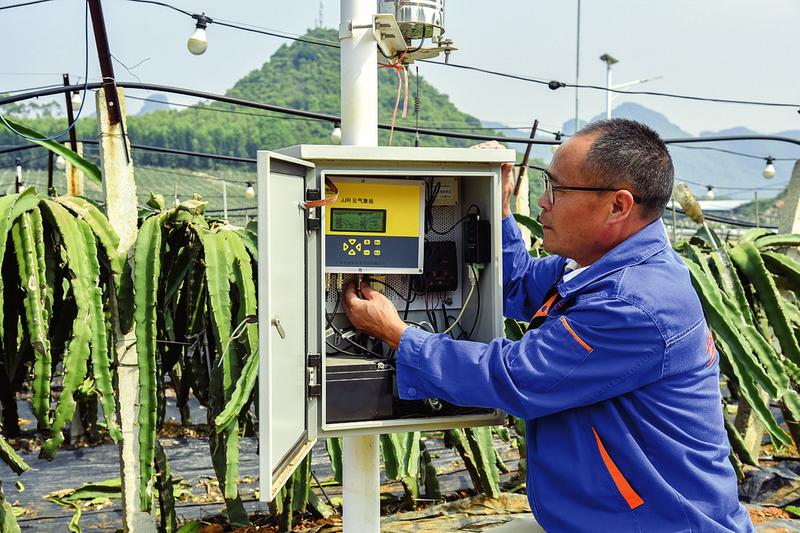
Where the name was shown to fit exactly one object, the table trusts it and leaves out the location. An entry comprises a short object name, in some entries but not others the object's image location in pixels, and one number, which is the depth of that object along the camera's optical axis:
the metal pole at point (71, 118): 5.52
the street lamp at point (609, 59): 20.44
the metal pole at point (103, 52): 3.32
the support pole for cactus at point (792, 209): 6.01
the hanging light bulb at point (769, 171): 15.02
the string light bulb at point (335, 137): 9.05
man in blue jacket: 1.99
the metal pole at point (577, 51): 19.40
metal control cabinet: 1.99
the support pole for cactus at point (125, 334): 3.39
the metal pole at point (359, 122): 2.46
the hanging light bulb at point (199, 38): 6.59
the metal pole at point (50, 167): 7.45
